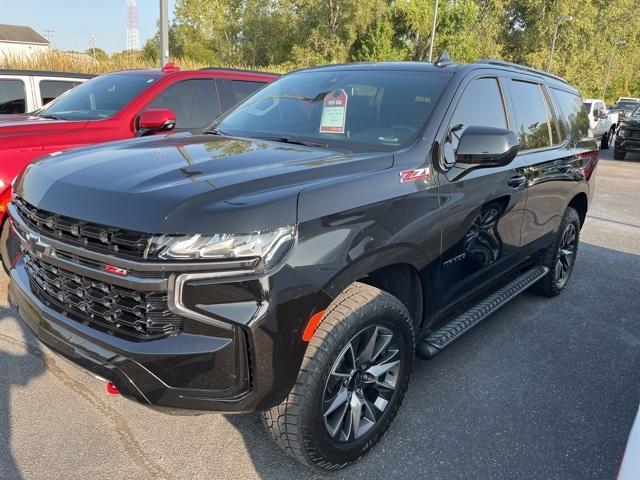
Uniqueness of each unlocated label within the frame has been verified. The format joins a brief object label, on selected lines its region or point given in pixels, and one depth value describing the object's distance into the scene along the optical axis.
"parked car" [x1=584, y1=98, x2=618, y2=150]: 19.14
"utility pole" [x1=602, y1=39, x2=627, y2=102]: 46.78
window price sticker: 3.10
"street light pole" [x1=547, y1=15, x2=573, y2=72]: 37.64
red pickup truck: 4.48
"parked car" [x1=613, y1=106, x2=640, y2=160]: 16.11
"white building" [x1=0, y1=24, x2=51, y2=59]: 64.19
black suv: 1.91
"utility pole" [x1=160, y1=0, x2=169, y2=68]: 9.39
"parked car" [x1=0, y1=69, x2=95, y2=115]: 7.36
